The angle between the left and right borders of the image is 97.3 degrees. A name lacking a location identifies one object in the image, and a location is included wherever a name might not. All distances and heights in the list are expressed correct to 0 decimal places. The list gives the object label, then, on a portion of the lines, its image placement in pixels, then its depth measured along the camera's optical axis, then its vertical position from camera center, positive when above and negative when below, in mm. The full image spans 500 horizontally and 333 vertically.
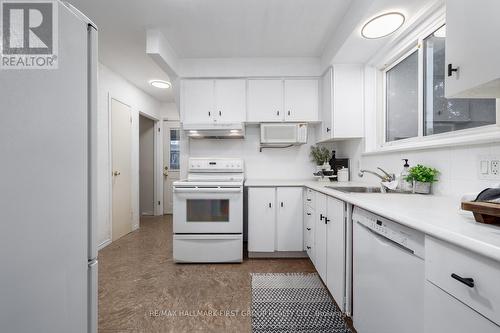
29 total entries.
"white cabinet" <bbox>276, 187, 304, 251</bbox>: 2537 -657
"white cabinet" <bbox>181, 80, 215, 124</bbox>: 2857 +836
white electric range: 2422 -626
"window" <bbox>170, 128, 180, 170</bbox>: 4762 +377
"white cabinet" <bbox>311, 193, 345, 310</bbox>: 1476 -608
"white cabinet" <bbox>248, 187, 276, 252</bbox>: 2537 -621
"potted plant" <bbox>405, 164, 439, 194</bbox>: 1482 -88
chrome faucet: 1760 -105
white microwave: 2850 +419
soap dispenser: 1629 -121
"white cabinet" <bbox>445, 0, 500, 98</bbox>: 814 +471
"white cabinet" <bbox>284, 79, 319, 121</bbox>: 2869 +839
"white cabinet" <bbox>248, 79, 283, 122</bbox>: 2863 +850
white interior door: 3186 -23
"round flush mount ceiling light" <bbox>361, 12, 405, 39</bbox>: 1684 +1130
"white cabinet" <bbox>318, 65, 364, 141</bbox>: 2500 +731
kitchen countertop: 581 -199
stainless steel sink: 1898 -208
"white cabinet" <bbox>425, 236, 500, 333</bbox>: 542 -350
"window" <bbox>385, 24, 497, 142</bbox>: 1422 +532
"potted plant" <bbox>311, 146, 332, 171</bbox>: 2965 +124
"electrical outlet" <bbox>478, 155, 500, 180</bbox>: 1117 -11
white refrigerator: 568 -70
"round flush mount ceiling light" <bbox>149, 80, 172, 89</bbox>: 3499 +1331
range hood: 2746 +451
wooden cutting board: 686 -149
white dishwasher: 815 -492
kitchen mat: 1508 -1096
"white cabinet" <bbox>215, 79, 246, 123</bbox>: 2859 +850
